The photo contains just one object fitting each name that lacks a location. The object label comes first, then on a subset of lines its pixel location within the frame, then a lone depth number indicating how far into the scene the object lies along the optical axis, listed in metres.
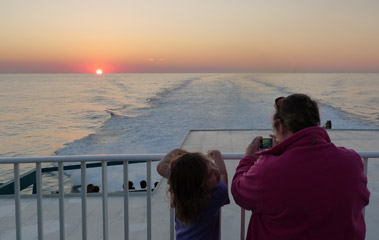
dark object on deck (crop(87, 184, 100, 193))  9.19
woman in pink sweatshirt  1.47
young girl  1.66
